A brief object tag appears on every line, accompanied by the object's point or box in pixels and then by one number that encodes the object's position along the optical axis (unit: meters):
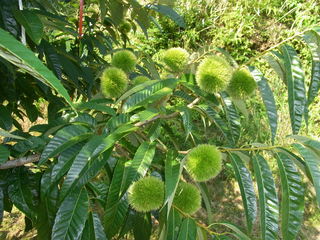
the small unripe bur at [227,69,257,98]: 0.85
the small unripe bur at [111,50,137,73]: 1.03
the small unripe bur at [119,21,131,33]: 1.67
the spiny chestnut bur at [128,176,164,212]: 0.75
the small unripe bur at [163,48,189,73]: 0.96
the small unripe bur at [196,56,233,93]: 0.82
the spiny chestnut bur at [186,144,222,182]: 0.76
